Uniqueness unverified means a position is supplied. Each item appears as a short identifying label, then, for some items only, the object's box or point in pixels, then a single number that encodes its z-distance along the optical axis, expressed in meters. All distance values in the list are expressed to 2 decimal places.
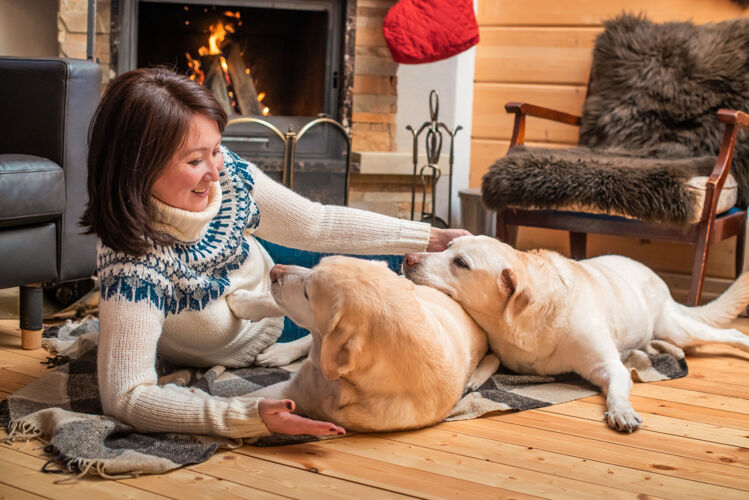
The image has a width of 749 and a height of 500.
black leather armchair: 2.14
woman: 1.51
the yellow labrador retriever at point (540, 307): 1.89
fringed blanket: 1.45
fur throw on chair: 2.75
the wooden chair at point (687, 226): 2.74
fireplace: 3.64
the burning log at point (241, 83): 3.78
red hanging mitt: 3.64
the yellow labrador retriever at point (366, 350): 1.47
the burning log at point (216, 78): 3.73
